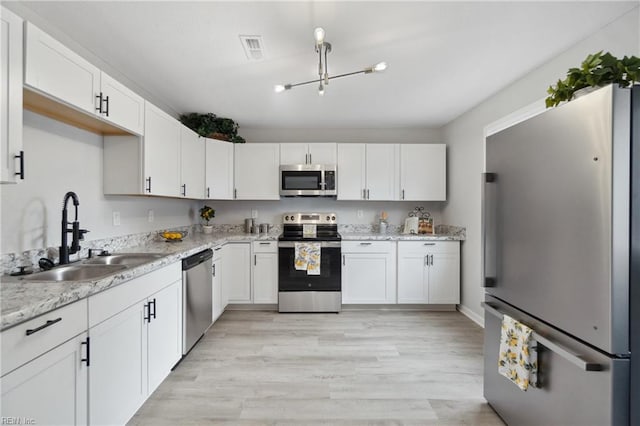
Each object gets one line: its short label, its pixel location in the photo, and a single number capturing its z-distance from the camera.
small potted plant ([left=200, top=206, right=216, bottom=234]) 3.88
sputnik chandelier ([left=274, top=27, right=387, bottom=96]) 1.91
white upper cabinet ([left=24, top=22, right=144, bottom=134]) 1.32
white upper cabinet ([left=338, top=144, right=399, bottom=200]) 3.89
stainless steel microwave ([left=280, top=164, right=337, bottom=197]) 3.81
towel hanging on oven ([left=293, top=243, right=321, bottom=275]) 3.45
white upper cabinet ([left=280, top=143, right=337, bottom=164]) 3.88
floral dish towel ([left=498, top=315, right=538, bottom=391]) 1.39
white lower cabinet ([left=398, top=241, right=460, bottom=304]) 3.54
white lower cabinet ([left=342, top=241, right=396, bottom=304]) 3.56
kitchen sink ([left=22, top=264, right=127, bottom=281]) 1.61
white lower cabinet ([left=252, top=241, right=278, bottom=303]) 3.53
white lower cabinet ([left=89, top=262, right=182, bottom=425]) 1.34
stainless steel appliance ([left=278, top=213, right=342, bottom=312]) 3.48
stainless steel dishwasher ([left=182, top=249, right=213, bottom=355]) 2.30
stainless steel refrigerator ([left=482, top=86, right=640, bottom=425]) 1.04
